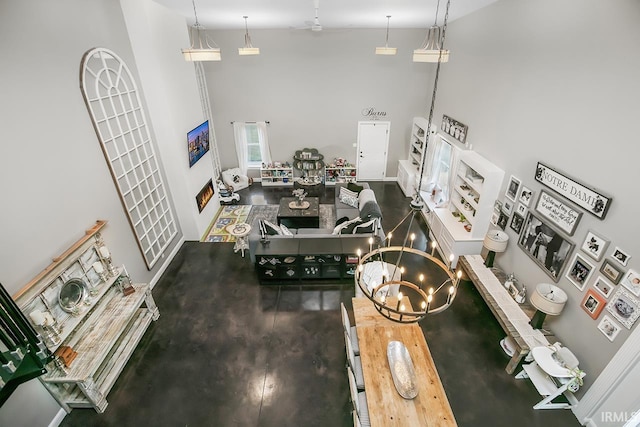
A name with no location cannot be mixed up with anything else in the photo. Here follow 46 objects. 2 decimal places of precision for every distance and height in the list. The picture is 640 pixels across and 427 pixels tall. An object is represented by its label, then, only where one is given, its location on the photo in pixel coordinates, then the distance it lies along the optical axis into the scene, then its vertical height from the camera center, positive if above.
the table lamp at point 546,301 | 3.83 -2.75
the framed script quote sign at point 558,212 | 3.83 -1.81
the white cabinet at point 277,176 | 9.95 -3.22
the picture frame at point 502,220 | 5.23 -2.46
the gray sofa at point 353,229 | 6.17 -3.12
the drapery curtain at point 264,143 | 9.44 -2.16
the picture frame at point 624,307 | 3.13 -2.35
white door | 9.49 -2.46
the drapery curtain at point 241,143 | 9.48 -2.16
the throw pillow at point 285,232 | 6.33 -3.12
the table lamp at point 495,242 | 5.09 -2.71
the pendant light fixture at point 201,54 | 4.65 +0.20
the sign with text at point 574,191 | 3.42 -1.44
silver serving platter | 3.21 -3.05
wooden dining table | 3.05 -3.14
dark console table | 5.73 -3.28
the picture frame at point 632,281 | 3.09 -2.05
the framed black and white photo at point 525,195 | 4.62 -1.85
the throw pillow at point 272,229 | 6.22 -3.02
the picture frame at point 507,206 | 5.09 -2.21
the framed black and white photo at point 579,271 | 3.67 -2.34
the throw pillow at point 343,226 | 6.40 -3.04
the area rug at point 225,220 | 7.44 -3.69
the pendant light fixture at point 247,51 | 6.37 +0.32
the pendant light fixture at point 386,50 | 6.83 +0.30
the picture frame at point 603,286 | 3.40 -2.31
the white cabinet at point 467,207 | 5.45 -2.61
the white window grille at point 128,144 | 4.39 -1.10
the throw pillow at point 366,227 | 6.33 -3.07
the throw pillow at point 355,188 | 8.62 -3.14
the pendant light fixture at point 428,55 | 4.57 +0.12
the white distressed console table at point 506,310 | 4.11 -3.35
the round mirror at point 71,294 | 3.74 -2.55
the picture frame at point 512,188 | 4.89 -1.86
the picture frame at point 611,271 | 3.28 -2.09
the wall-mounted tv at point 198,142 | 6.64 -1.52
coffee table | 7.54 -3.34
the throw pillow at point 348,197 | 8.19 -3.22
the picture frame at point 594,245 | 3.44 -1.93
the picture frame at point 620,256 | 3.19 -1.88
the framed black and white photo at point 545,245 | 4.03 -2.35
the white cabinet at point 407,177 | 8.88 -3.06
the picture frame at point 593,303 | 3.50 -2.58
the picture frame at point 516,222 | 4.86 -2.34
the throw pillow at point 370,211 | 6.95 -3.03
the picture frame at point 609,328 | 3.34 -2.69
